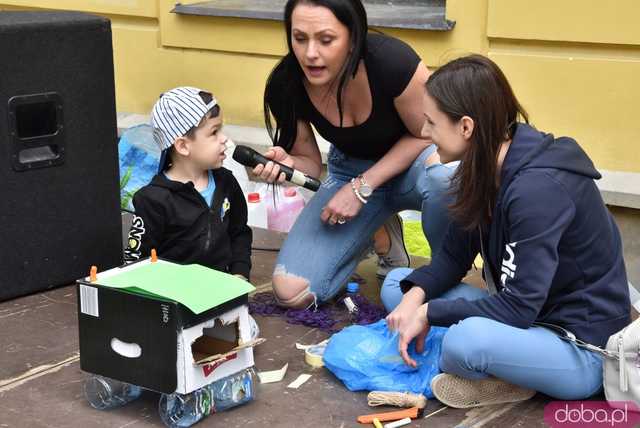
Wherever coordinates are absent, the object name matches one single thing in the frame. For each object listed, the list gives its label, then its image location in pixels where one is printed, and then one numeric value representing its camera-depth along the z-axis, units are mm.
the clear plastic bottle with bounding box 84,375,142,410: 2859
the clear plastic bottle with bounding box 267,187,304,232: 4605
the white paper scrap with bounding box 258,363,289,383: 3030
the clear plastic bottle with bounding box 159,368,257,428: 2748
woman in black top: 3340
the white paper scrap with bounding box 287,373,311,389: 2996
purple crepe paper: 3479
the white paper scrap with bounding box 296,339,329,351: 3227
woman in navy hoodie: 2705
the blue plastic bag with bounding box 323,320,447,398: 2914
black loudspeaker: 3496
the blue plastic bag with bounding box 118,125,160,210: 4887
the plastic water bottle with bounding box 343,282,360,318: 3578
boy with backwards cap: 3365
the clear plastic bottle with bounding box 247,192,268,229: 4621
